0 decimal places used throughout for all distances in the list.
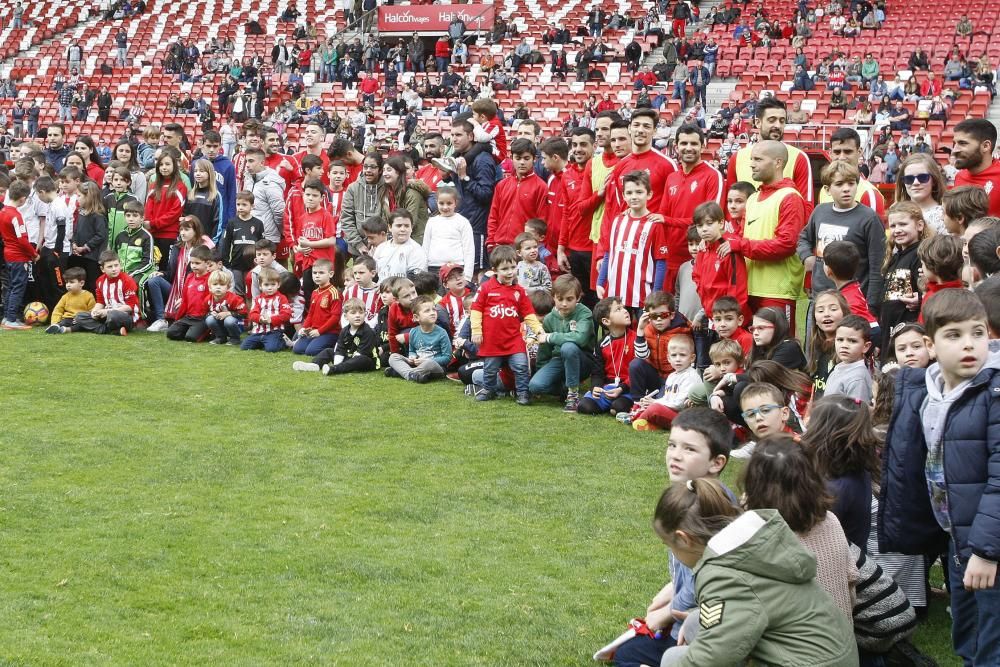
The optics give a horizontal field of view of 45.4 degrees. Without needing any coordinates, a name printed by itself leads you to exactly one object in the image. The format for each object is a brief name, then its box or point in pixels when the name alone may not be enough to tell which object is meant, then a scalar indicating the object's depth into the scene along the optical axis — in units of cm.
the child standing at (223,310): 1169
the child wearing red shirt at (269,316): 1128
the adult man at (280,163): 1339
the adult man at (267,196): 1255
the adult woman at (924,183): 746
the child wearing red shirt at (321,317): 1080
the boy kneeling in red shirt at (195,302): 1179
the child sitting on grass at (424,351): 980
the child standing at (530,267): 991
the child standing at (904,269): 697
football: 1254
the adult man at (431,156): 1225
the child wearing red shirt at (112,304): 1207
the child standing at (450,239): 1068
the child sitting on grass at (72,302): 1220
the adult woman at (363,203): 1148
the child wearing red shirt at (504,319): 902
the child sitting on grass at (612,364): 863
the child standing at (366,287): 1055
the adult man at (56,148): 1502
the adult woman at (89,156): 1409
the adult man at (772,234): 802
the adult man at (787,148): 870
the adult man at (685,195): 898
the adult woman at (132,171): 1333
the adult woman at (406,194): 1152
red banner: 3597
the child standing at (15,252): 1238
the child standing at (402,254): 1070
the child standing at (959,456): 373
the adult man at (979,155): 727
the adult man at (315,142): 1369
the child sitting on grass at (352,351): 1019
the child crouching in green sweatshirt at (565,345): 884
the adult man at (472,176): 1138
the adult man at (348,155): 1263
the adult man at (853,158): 804
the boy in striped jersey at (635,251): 882
